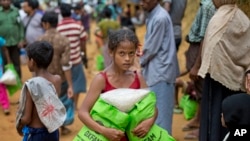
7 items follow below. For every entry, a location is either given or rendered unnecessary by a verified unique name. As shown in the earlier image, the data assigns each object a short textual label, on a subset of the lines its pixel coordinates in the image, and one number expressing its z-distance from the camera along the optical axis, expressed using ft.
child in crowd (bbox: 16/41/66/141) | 14.26
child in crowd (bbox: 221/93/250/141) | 10.71
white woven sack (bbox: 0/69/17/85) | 26.25
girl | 12.28
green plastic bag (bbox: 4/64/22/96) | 26.67
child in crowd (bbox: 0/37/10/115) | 26.99
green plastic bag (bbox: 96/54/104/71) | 28.64
